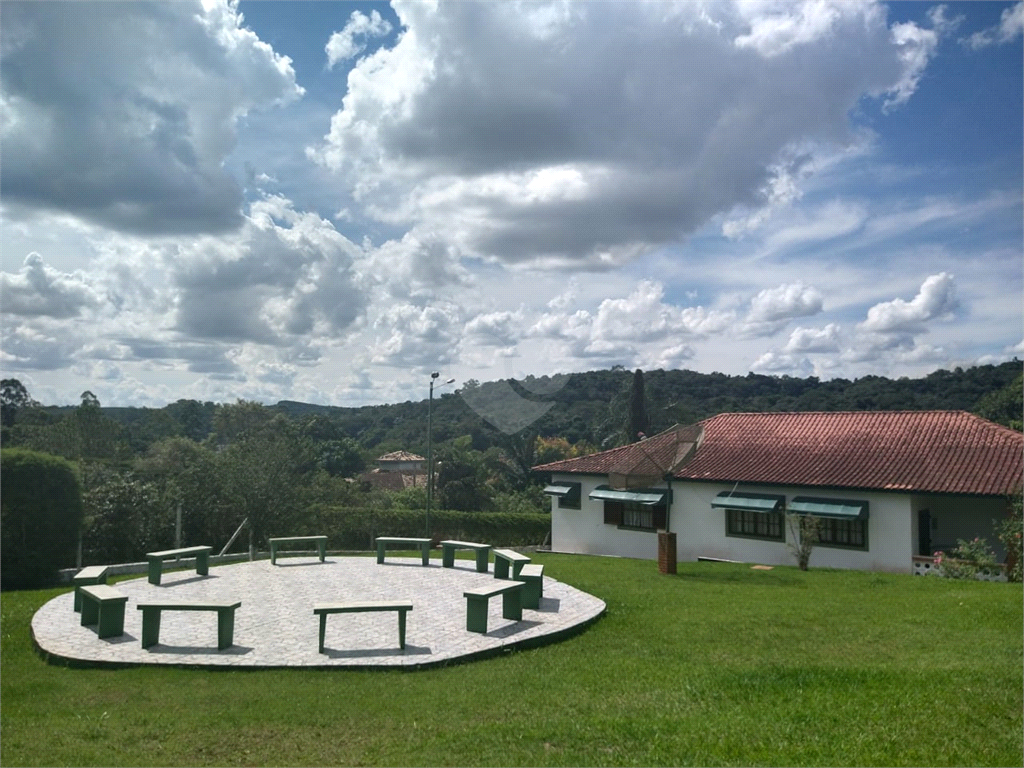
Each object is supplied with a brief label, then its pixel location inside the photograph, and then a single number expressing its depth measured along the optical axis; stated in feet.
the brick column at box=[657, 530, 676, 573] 42.73
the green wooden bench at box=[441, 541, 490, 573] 42.52
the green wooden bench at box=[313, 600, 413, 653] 23.84
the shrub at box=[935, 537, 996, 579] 45.62
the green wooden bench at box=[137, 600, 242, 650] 23.84
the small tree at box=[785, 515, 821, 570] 48.80
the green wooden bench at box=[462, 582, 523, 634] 25.94
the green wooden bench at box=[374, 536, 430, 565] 45.26
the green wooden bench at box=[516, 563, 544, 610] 30.71
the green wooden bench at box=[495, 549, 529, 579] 35.78
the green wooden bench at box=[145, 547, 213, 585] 36.32
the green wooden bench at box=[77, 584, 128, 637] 25.00
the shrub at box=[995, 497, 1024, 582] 43.86
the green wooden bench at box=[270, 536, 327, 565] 45.44
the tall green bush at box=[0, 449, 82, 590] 39.22
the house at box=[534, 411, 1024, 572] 52.85
